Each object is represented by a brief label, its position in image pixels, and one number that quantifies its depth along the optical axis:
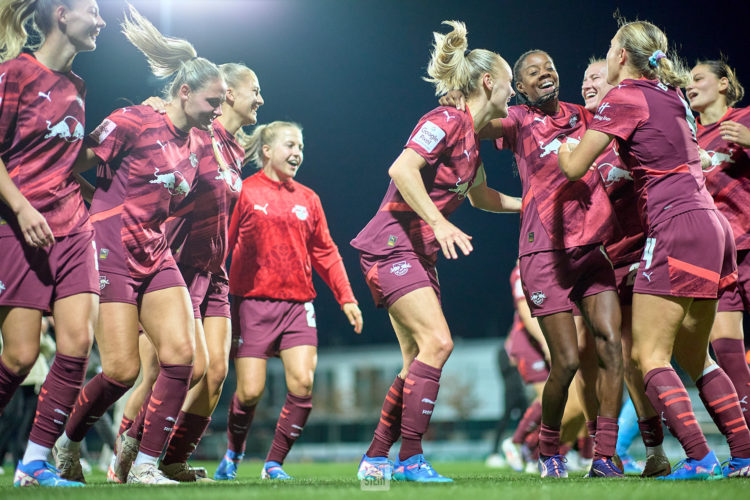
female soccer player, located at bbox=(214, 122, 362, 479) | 12.44
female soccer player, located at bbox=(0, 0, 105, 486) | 7.76
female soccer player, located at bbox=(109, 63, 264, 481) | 10.70
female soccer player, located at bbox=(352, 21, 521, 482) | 8.69
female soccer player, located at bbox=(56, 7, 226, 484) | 8.91
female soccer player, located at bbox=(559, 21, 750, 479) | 7.74
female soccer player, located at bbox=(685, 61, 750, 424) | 9.99
